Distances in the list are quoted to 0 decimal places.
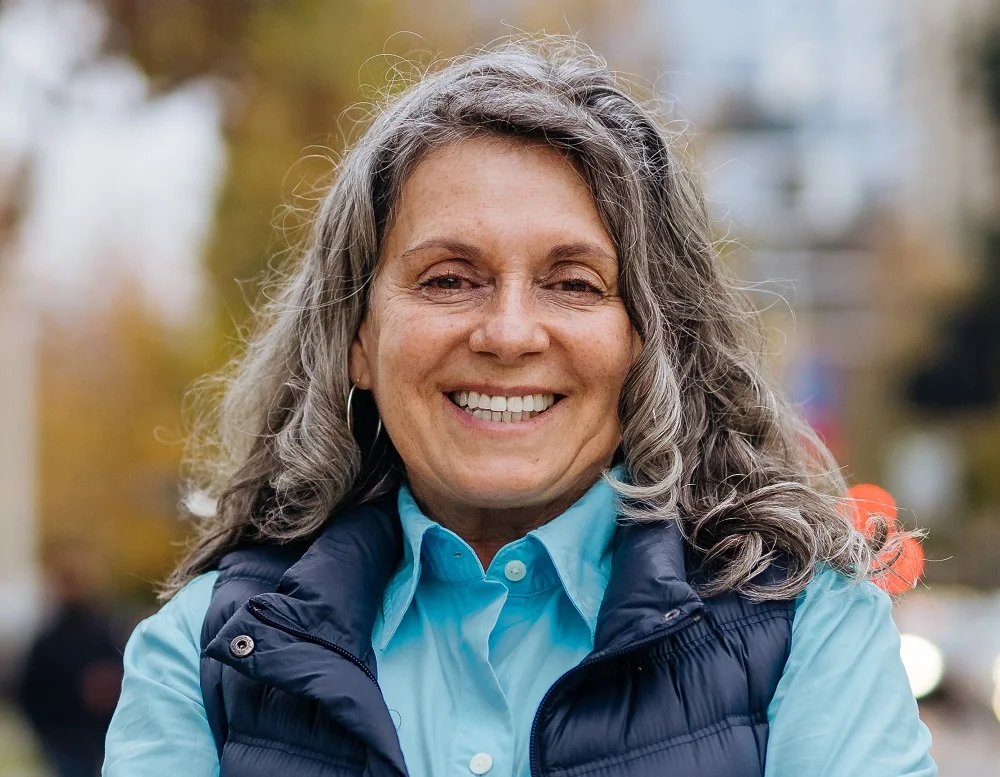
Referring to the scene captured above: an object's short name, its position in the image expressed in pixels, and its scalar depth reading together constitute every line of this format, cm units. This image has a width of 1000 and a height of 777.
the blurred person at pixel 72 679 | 722
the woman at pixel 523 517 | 202
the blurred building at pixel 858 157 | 2772
